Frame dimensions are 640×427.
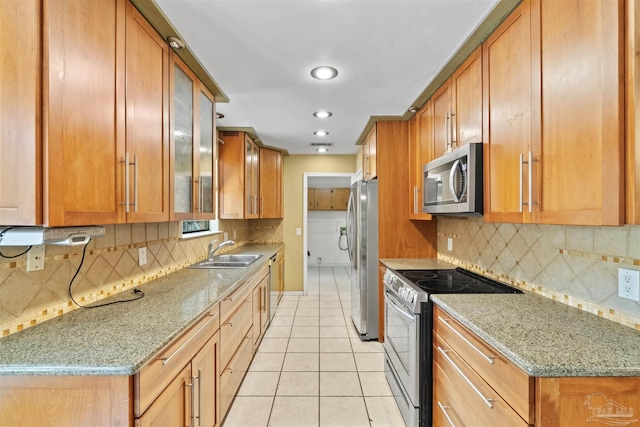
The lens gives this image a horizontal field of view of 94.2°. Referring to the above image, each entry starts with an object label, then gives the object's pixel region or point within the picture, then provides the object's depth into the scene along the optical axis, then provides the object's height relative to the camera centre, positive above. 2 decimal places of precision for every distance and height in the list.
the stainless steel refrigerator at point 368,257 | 3.13 -0.46
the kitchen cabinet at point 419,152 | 2.61 +0.58
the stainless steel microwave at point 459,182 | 1.76 +0.21
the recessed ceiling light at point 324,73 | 2.04 +1.00
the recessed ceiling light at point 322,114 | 2.92 +1.00
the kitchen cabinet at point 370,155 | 3.20 +0.69
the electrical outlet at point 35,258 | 1.20 -0.18
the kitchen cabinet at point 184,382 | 1.02 -0.70
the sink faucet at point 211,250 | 2.89 -0.36
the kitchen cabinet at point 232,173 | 3.57 +0.49
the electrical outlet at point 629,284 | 1.17 -0.28
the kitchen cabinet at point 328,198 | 7.64 +0.38
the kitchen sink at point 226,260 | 2.76 -0.49
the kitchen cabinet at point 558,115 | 0.99 +0.40
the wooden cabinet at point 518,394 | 0.93 -0.62
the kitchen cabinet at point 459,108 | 1.81 +0.73
